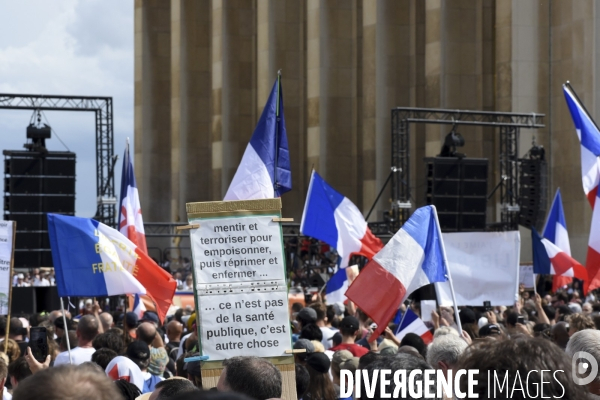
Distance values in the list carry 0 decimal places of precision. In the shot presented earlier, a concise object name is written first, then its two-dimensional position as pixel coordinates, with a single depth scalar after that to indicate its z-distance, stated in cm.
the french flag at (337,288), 1759
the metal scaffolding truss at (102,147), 2591
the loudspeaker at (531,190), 2594
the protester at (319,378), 763
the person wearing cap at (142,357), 873
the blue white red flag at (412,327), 1193
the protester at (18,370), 801
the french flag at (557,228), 2143
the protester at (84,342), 959
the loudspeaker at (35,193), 2181
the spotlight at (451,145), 2481
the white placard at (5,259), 1075
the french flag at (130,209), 1677
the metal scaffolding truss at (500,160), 2558
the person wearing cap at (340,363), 785
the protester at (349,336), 1009
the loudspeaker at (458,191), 2419
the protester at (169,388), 557
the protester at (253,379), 521
